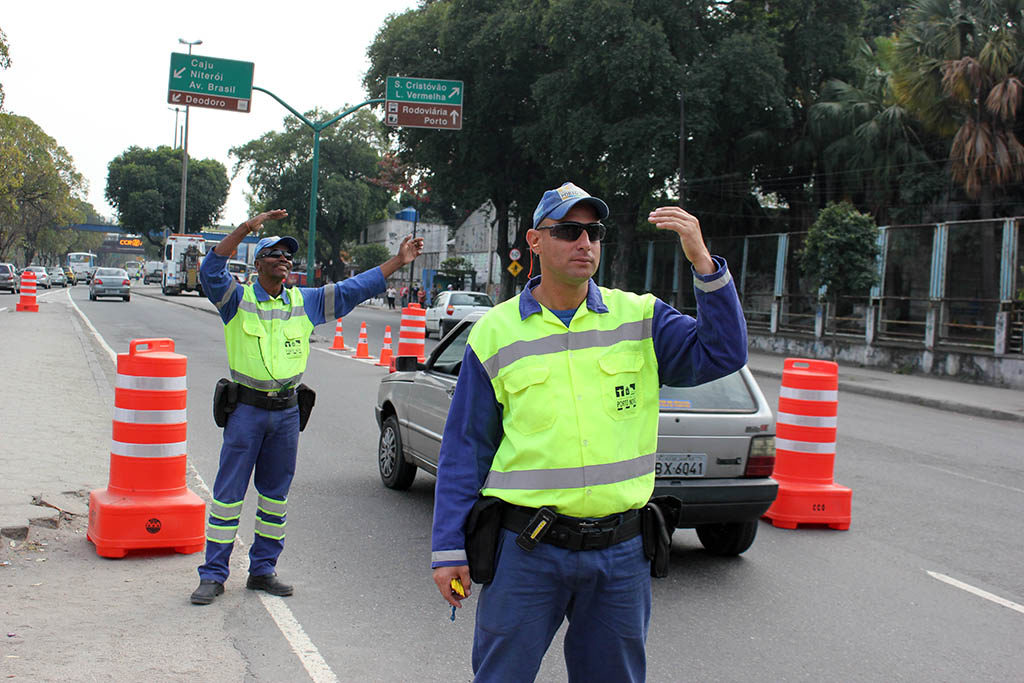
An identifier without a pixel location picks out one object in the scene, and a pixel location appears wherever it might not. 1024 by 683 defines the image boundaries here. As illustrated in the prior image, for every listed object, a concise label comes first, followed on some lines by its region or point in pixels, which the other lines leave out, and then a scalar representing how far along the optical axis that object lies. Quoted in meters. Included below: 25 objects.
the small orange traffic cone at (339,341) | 22.47
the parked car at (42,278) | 64.49
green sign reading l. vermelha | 26.53
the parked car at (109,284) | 43.94
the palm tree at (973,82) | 22.36
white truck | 53.59
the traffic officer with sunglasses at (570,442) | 2.67
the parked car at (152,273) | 91.00
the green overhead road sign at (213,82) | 25.48
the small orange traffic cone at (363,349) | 20.30
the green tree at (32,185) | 42.62
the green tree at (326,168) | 78.31
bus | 89.69
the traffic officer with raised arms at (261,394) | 5.06
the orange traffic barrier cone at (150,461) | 5.73
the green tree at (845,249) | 22.75
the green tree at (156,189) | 92.62
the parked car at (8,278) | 52.75
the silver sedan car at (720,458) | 5.83
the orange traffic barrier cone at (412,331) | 17.16
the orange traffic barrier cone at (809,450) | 7.16
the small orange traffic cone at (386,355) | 18.72
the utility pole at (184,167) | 49.81
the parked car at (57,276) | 75.31
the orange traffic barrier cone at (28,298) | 30.89
